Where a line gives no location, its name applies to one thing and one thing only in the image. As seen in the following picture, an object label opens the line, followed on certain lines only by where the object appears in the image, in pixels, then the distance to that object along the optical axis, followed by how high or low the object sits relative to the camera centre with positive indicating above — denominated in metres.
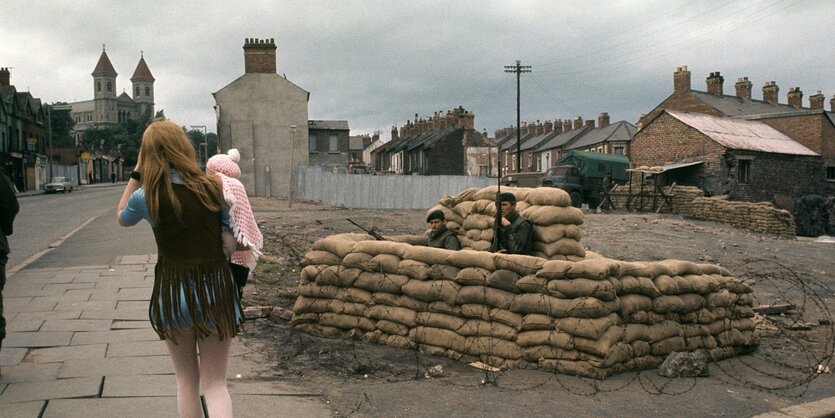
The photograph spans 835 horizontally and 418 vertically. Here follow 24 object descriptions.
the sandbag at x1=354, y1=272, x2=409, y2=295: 6.18 -1.01
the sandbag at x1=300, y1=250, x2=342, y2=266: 6.64 -0.83
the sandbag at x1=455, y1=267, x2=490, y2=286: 5.73 -0.88
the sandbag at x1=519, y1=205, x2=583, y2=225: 6.99 -0.41
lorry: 28.88 +0.13
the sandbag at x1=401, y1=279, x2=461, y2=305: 5.84 -1.03
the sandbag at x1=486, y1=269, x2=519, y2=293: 5.63 -0.90
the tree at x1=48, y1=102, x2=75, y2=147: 83.62 +7.11
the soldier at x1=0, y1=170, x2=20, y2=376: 4.64 -0.23
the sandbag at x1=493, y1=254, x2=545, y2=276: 5.59 -0.75
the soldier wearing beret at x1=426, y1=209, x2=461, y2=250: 7.60 -0.64
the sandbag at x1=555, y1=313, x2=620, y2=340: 5.22 -1.22
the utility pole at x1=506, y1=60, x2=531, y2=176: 41.53 +7.13
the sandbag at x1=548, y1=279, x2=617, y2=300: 5.29 -0.92
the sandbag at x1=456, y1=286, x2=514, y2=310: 5.61 -1.05
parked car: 44.50 -0.40
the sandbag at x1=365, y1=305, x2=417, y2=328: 6.07 -1.30
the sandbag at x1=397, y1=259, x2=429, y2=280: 6.03 -0.86
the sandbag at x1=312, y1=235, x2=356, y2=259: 6.59 -0.69
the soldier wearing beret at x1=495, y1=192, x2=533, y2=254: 6.84 -0.57
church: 149.25 +18.88
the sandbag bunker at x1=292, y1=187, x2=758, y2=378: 5.35 -1.15
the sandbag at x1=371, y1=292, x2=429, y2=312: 6.06 -1.18
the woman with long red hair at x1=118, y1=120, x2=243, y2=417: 2.76 -0.36
